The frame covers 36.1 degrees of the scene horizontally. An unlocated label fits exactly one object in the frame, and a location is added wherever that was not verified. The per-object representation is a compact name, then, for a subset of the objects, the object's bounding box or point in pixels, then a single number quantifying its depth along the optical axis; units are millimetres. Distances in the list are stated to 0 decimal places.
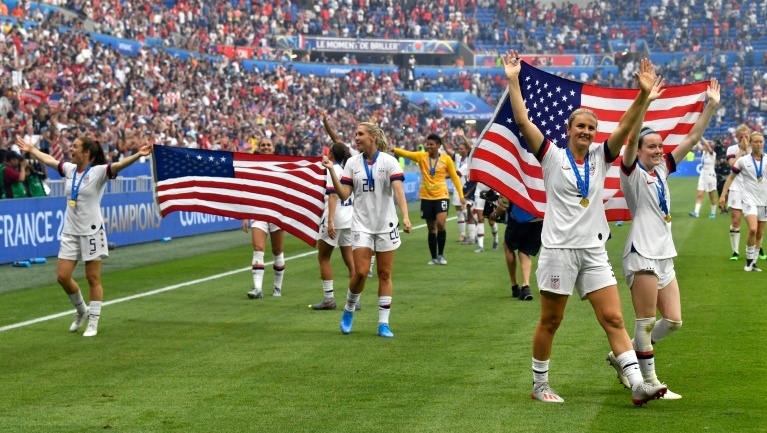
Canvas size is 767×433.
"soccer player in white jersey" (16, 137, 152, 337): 13097
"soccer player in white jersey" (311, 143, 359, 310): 14868
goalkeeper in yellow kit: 21547
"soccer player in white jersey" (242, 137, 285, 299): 16734
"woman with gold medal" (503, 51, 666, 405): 8352
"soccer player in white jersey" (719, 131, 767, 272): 19062
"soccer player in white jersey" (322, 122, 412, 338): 12594
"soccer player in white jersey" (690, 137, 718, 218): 33812
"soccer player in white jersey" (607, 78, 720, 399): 9039
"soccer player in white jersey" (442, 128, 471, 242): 26516
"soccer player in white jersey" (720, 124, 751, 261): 18734
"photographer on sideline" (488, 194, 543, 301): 15891
